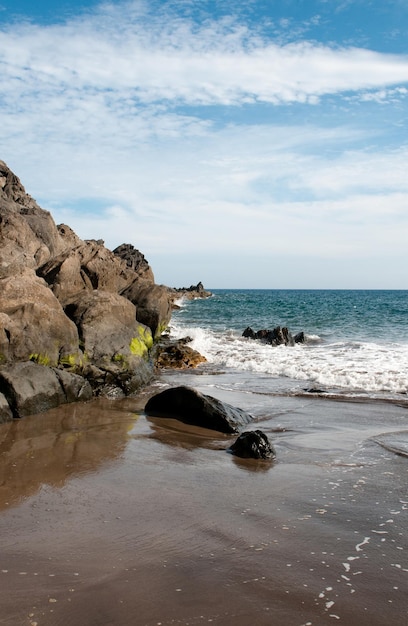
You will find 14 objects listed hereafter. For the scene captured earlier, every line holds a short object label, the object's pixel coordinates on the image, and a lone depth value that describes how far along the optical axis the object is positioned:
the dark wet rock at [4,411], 9.93
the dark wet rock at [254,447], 8.44
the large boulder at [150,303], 18.98
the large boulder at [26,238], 17.67
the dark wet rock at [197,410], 10.41
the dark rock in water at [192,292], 95.04
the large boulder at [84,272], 16.66
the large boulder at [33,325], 11.70
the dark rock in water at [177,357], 19.78
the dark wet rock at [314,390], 14.63
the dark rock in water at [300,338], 28.02
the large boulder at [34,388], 10.47
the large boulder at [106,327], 13.88
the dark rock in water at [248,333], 29.86
